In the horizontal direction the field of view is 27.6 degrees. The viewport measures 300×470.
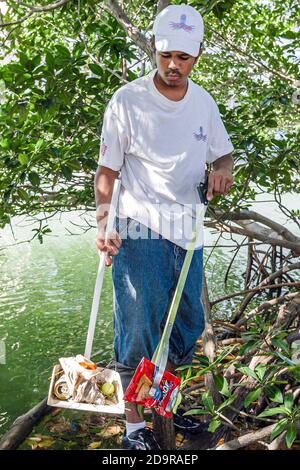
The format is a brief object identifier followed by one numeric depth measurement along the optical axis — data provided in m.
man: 2.16
